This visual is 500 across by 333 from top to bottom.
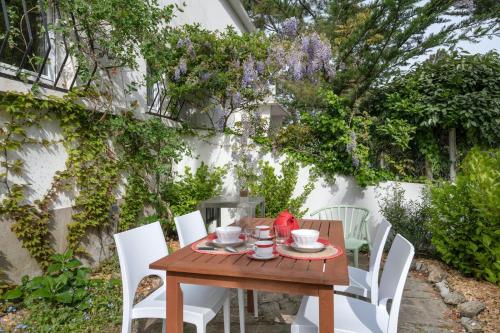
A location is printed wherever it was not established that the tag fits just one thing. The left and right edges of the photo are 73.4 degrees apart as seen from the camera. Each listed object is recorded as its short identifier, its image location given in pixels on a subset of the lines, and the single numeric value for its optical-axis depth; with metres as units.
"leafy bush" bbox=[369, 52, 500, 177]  4.71
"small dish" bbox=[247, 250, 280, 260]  1.67
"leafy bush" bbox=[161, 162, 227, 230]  4.69
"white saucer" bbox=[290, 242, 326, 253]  1.79
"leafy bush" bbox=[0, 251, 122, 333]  2.35
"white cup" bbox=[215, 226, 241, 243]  1.94
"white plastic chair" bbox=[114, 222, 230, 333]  1.81
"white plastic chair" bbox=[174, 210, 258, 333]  2.27
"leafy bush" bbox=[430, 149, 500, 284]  3.13
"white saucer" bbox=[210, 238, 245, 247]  1.90
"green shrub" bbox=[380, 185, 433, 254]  4.35
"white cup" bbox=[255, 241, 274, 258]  1.67
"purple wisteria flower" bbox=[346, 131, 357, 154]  4.79
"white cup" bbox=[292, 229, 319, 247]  1.84
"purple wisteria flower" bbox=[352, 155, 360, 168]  4.82
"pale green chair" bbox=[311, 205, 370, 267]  3.45
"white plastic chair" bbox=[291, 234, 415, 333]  1.53
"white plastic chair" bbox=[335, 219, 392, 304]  2.19
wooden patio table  1.41
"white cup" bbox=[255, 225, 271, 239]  1.95
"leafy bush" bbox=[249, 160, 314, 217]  5.22
